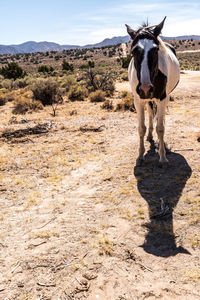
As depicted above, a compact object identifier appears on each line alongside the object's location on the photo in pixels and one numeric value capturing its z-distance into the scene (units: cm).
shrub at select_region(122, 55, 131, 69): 3234
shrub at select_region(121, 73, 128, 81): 2165
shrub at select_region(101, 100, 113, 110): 1174
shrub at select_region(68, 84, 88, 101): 1446
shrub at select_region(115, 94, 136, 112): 1118
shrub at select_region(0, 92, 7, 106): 1406
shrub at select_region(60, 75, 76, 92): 1794
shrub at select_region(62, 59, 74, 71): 3394
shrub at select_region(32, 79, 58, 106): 1393
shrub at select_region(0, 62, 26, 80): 2538
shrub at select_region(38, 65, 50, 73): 3250
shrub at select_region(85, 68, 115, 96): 1552
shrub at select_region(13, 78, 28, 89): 2069
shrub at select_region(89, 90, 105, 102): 1347
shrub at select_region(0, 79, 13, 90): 1991
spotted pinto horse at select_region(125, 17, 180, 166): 384
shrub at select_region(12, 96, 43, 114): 1247
